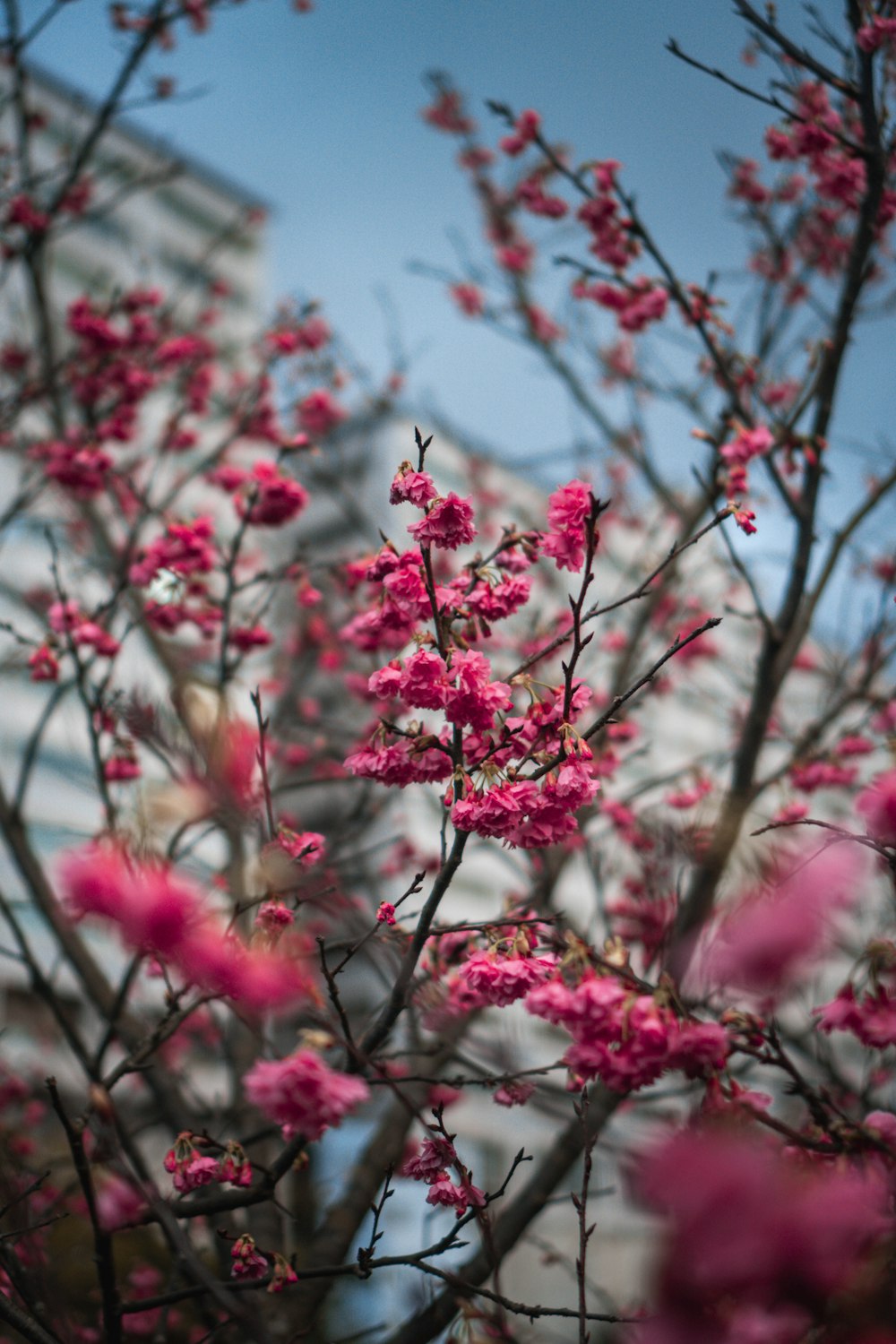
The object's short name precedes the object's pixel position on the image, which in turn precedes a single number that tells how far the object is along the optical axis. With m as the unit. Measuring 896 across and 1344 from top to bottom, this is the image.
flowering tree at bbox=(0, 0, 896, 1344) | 0.99
